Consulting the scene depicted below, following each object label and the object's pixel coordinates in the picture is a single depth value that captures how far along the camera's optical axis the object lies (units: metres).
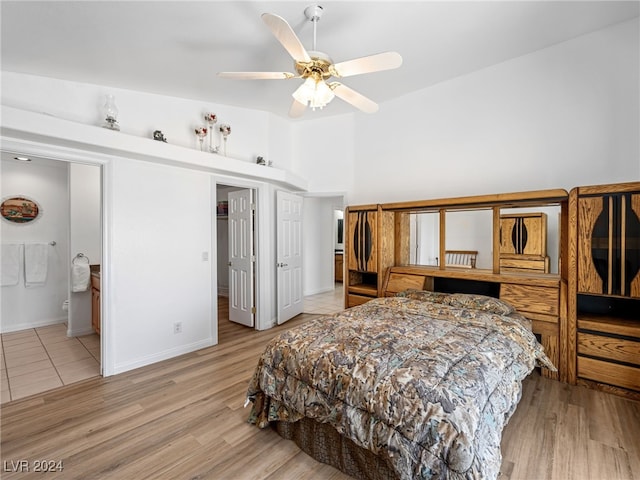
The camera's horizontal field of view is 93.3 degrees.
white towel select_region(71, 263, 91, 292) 3.93
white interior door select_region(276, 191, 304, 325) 4.45
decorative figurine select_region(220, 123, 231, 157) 3.69
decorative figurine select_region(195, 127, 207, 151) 3.48
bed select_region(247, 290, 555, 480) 1.28
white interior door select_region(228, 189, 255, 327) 4.30
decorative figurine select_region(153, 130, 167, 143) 3.11
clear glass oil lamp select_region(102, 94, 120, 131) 2.83
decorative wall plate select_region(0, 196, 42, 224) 4.19
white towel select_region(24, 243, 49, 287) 4.34
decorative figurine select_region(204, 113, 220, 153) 3.55
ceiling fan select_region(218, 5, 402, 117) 1.82
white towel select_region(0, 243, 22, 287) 4.18
